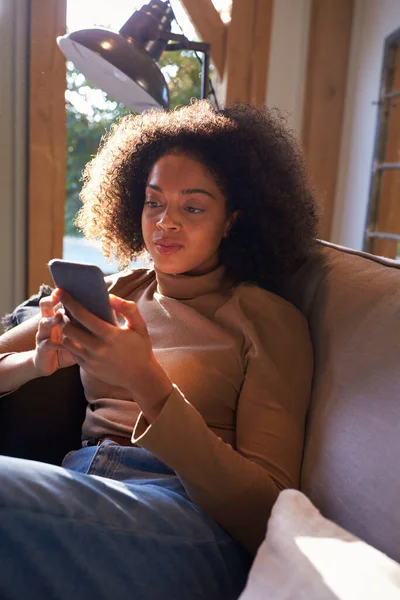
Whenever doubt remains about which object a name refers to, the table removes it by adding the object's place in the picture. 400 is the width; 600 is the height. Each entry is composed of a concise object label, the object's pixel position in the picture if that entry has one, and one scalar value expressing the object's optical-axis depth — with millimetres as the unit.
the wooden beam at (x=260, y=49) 2287
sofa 647
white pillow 550
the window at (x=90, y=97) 2199
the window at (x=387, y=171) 2084
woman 762
